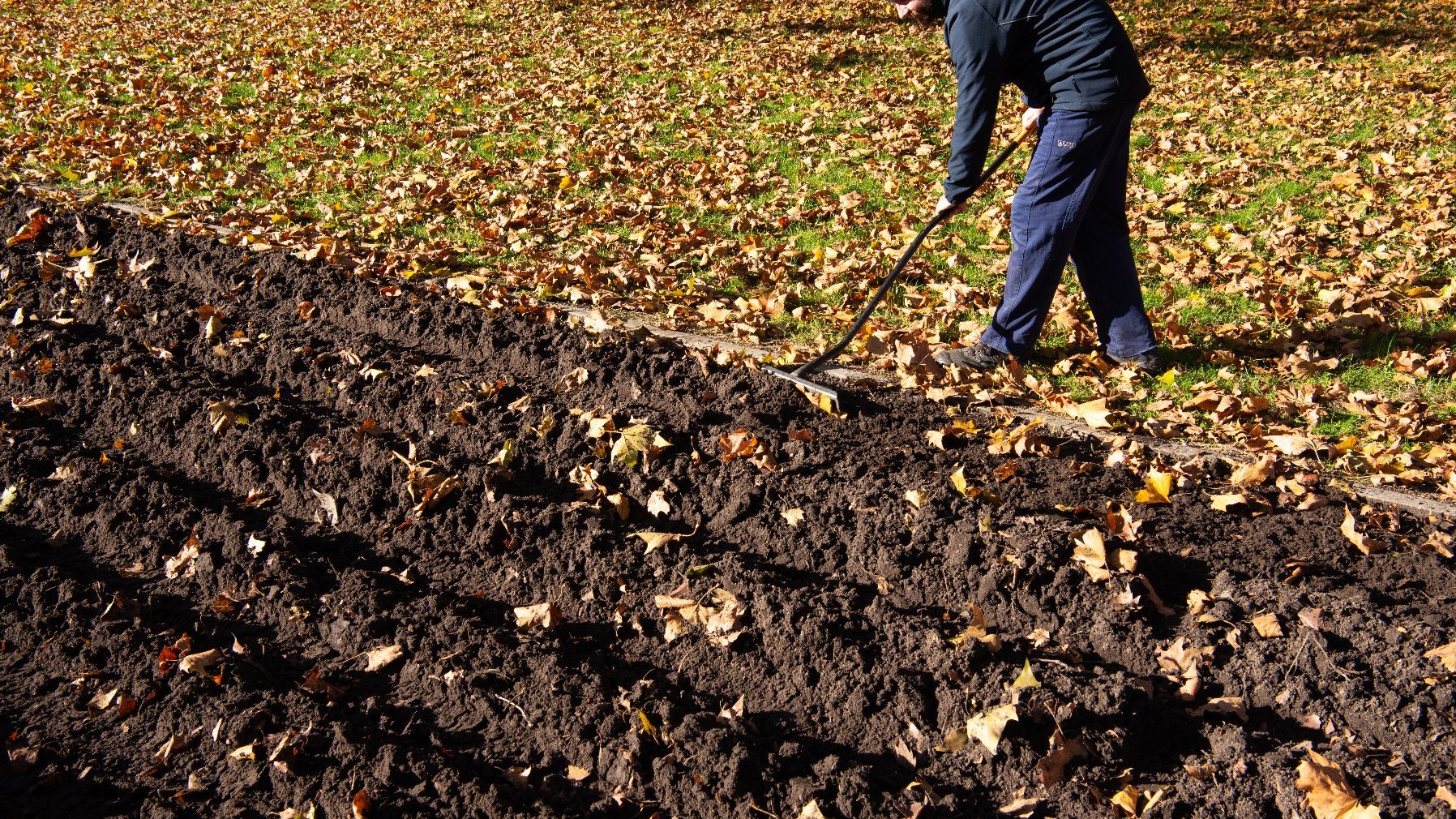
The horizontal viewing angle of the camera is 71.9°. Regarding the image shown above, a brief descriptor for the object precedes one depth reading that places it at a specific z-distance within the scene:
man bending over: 3.90
